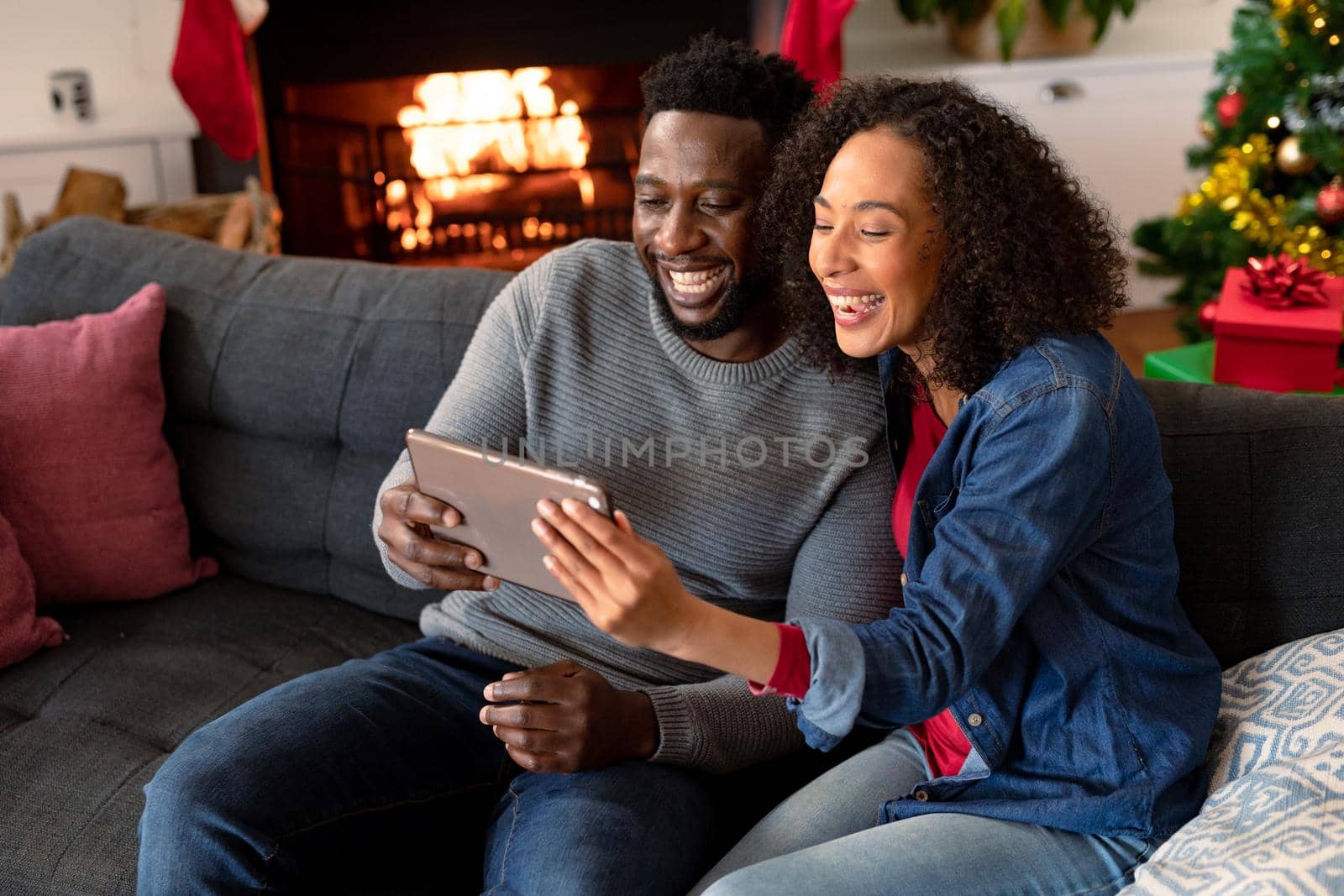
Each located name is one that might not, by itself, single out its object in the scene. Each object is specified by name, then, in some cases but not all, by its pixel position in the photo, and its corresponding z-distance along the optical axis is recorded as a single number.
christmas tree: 2.31
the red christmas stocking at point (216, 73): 2.82
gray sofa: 1.31
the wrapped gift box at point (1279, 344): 1.81
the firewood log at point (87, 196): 2.90
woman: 1.00
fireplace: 3.32
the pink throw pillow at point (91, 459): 1.67
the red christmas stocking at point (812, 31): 2.85
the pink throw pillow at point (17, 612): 1.59
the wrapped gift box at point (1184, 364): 1.96
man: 1.21
